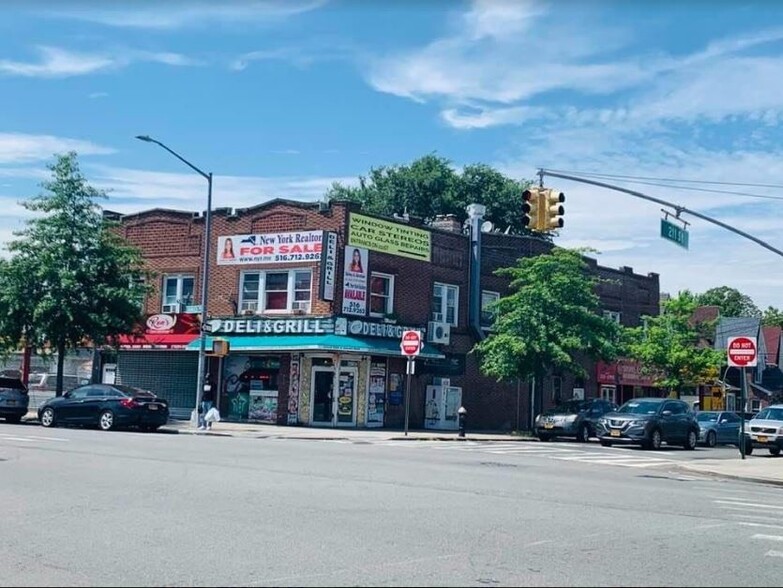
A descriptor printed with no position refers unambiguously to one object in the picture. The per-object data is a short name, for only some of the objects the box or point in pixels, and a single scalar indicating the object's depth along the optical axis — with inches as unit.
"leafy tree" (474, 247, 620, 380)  1446.9
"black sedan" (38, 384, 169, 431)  1140.5
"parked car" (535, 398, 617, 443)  1363.2
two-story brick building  1400.1
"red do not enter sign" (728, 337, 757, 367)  966.4
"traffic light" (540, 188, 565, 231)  794.8
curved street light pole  1273.4
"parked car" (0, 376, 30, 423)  1259.8
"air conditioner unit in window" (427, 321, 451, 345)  1524.4
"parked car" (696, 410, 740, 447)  1393.9
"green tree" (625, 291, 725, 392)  1800.0
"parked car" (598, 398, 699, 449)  1194.6
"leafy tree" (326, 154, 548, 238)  2492.6
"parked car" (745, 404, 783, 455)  1206.3
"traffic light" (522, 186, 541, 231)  790.0
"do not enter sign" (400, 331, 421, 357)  1273.4
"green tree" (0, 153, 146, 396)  1334.9
